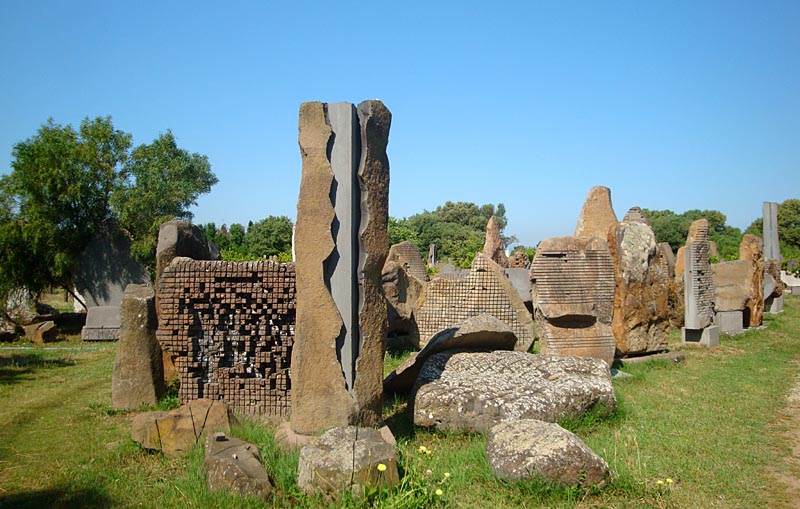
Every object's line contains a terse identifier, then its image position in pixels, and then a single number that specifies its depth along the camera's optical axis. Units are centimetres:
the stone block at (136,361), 608
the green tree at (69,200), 1302
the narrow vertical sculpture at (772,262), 1443
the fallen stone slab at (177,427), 452
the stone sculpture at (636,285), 811
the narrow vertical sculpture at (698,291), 998
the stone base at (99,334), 1174
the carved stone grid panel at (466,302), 877
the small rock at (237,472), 358
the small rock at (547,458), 364
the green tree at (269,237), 3700
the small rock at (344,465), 350
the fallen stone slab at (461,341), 595
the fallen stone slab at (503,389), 489
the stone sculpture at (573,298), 736
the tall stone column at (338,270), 434
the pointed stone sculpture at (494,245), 1769
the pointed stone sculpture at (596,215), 873
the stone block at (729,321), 1118
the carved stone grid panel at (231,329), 548
